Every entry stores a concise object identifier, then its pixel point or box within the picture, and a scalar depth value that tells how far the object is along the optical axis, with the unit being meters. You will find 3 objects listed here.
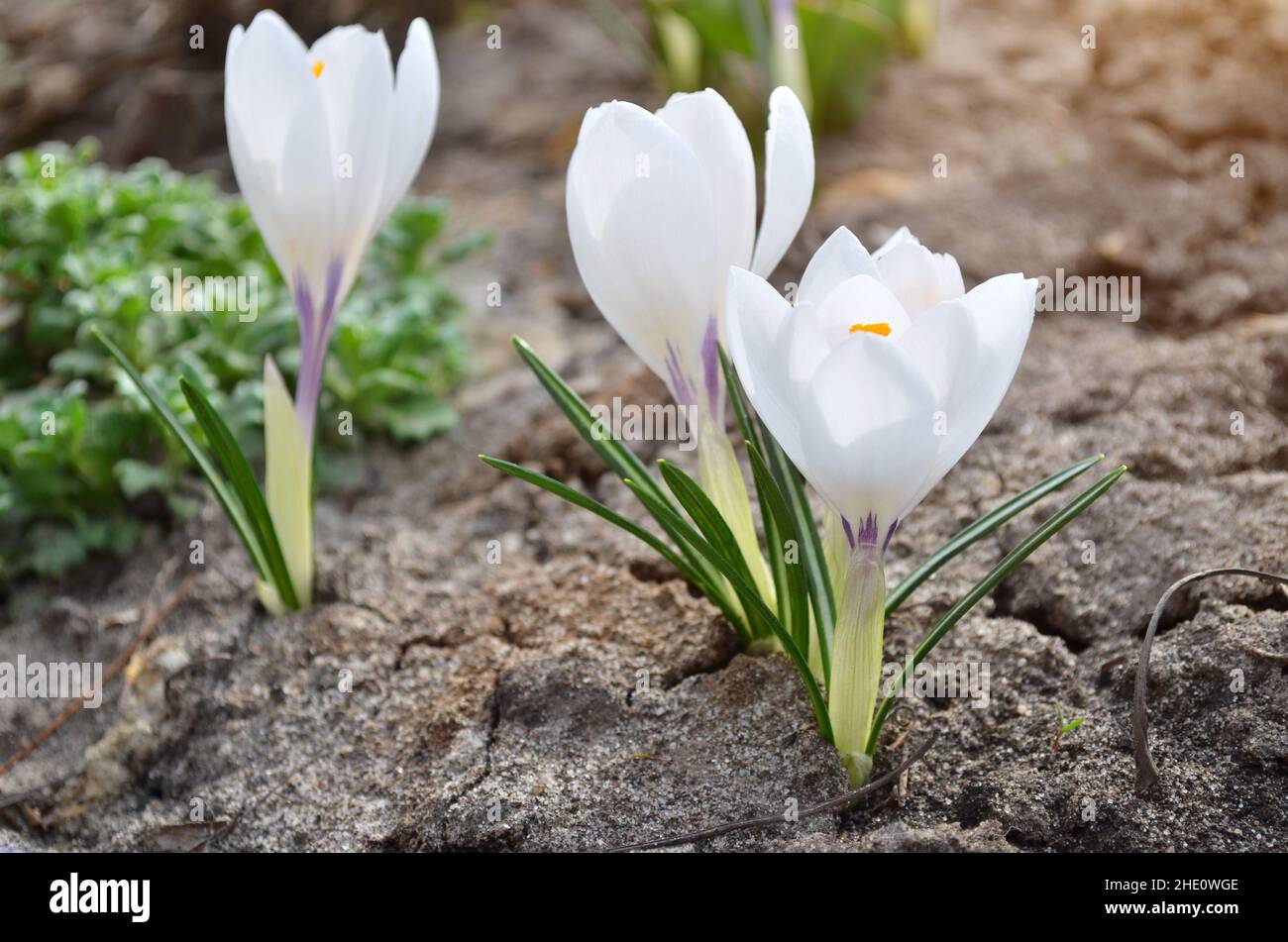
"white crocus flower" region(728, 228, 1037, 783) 0.59
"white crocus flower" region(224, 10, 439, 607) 0.64
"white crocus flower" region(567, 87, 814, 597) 0.61
